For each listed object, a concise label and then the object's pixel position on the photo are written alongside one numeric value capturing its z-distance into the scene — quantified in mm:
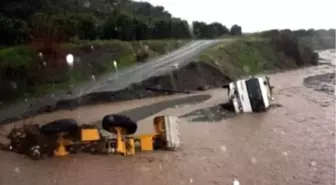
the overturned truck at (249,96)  18828
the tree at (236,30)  57638
